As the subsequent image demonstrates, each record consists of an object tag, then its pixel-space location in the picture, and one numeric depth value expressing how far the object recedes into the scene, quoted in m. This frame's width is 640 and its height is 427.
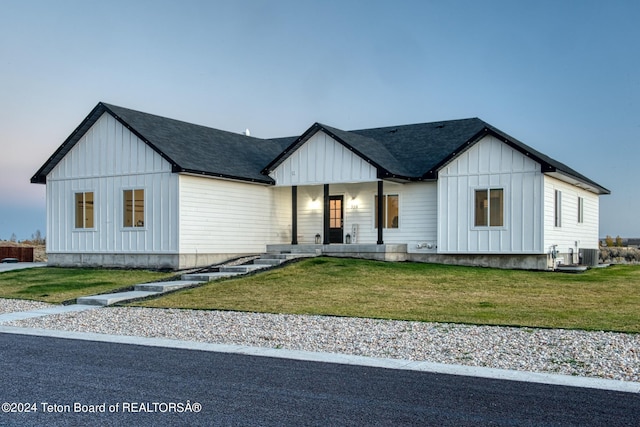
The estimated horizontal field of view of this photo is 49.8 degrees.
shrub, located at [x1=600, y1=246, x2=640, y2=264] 36.00
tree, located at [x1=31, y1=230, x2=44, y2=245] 46.81
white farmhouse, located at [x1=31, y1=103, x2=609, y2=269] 23.62
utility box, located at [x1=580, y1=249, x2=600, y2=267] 27.69
